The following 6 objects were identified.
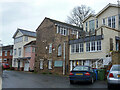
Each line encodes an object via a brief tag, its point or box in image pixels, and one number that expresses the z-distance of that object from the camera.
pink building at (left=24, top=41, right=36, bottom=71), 36.44
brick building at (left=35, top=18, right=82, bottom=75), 25.06
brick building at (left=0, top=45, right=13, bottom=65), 47.84
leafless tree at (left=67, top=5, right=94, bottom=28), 44.53
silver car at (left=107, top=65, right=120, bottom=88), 9.75
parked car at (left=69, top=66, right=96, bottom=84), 12.67
